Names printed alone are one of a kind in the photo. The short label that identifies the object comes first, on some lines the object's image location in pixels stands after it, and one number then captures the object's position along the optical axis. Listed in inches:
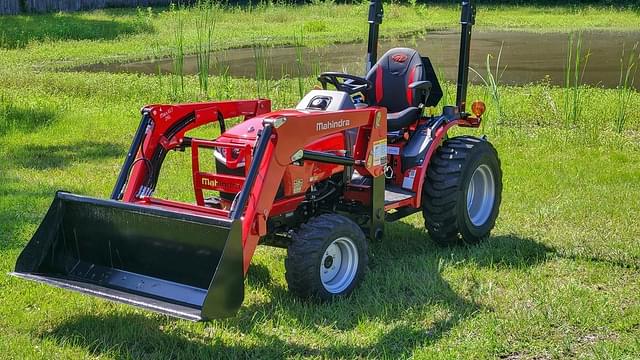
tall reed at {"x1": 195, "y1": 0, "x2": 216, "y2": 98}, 525.5
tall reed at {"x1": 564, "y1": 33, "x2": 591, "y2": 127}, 435.8
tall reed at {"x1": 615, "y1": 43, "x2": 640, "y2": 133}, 428.5
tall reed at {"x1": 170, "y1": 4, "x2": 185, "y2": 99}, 522.9
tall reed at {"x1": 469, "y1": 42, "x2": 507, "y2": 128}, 428.3
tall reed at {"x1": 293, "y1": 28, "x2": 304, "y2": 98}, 470.5
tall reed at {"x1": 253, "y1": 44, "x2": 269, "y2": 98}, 520.7
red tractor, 197.3
